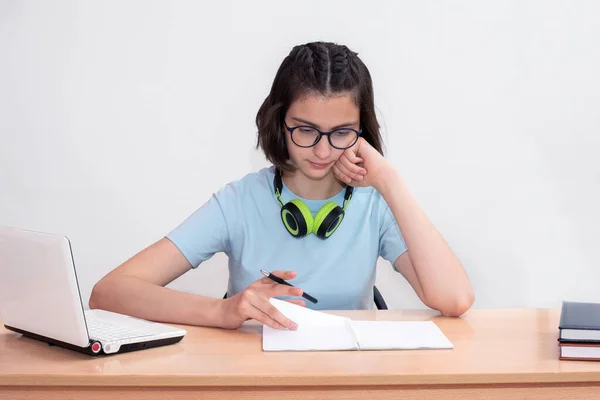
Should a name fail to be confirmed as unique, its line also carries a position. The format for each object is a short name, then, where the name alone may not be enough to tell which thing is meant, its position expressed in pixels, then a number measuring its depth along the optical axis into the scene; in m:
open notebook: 1.46
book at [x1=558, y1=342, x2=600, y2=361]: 1.40
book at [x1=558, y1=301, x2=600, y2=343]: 1.40
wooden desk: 1.28
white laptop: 1.31
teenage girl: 1.79
